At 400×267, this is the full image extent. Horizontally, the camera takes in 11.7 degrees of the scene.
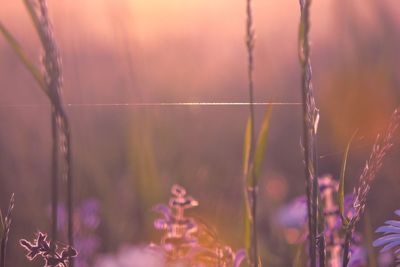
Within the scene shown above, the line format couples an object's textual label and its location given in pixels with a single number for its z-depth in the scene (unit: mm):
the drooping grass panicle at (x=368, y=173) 1227
